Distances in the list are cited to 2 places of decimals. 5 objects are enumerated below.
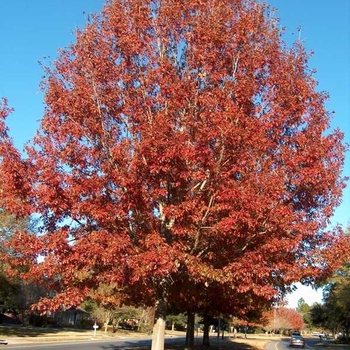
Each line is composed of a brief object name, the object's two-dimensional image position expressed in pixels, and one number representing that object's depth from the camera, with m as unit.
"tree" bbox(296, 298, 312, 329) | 174.50
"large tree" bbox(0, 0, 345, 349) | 10.07
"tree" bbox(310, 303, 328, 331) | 89.12
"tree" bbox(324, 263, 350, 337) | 52.53
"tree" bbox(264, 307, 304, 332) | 120.86
